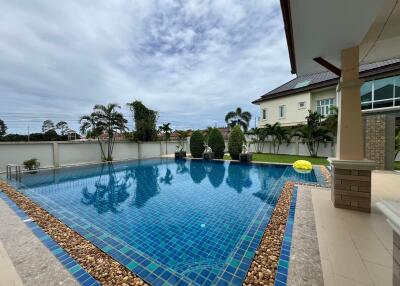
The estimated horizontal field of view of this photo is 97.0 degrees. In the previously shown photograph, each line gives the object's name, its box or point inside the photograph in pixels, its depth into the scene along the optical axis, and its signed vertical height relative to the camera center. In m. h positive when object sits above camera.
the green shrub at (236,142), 15.82 -0.46
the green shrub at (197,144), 18.23 -0.67
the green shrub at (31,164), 12.21 -1.66
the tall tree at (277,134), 19.59 +0.24
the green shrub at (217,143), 17.27 -0.57
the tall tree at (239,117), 27.89 +3.10
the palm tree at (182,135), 21.61 +0.34
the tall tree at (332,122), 14.47 +1.12
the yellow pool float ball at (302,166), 11.01 -1.97
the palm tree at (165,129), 22.44 +1.16
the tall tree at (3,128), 17.55 +1.29
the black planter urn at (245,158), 15.09 -1.82
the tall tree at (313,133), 16.66 +0.24
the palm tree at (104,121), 15.54 +1.61
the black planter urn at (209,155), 17.28 -1.79
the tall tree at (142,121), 22.09 +2.21
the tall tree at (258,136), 21.24 +0.05
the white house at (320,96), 14.52 +4.27
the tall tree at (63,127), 22.41 +1.69
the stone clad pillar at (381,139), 9.84 -0.26
